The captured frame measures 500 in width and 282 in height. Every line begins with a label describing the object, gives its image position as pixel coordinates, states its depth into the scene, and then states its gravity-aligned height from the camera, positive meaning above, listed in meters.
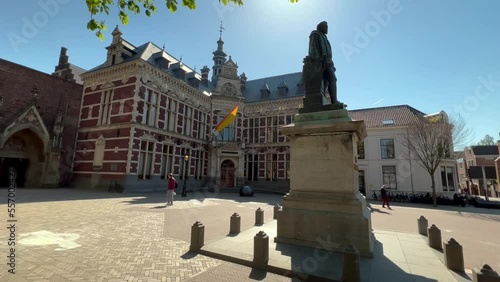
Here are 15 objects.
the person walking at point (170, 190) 13.52 -1.06
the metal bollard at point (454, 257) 4.82 -1.62
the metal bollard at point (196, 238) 5.95 -1.68
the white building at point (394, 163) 24.64 +1.57
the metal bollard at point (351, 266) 4.04 -1.57
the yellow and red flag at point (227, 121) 26.02 +5.79
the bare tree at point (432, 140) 20.91 +3.64
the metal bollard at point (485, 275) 3.37 -1.39
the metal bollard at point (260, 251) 4.98 -1.66
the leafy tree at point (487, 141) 53.83 +9.02
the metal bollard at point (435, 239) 6.32 -1.63
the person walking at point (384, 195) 17.36 -1.33
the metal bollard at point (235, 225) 7.57 -1.69
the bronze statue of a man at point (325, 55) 7.24 +3.73
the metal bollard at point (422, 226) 7.89 -1.62
